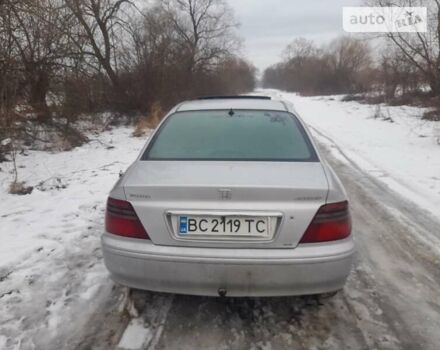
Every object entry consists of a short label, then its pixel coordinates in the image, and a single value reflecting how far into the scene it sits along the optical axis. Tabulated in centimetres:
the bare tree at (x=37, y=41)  657
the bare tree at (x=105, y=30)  1366
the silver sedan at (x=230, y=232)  222
